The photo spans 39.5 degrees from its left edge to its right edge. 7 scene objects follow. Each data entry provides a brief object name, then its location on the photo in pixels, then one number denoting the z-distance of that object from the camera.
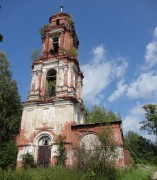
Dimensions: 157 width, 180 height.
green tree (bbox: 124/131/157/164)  35.22
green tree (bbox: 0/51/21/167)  21.50
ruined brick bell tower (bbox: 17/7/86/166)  19.53
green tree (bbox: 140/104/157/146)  38.09
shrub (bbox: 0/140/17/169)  19.15
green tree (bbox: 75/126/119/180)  10.67
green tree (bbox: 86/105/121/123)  33.09
